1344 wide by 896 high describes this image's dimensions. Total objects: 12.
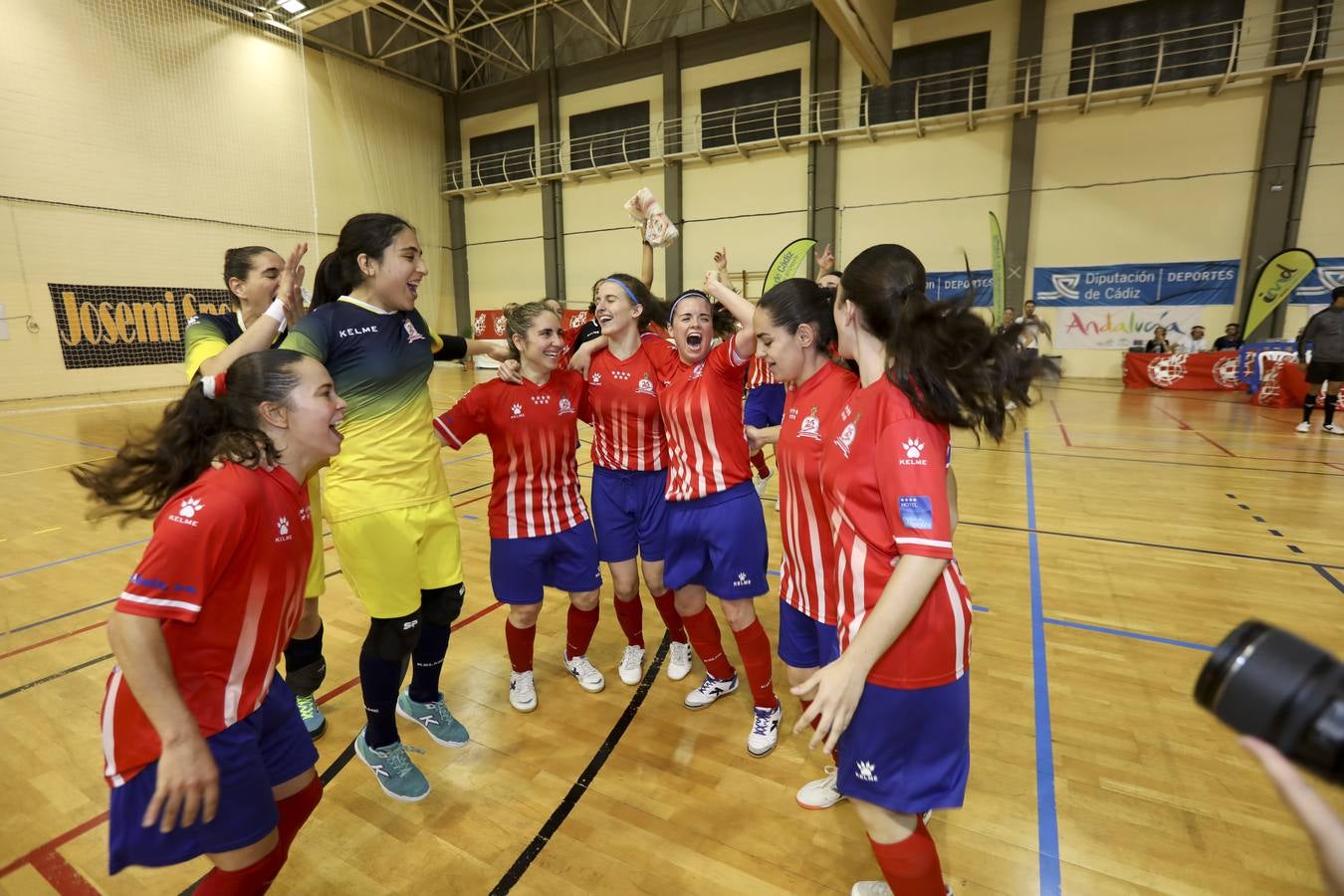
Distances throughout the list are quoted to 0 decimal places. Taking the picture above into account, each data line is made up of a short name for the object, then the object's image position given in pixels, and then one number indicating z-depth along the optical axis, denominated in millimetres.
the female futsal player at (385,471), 2389
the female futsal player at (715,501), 2756
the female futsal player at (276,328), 2455
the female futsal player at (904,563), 1377
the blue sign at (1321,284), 13055
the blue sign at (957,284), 15320
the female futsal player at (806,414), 2082
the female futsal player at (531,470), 2916
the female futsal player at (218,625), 1330
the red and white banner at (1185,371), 13203
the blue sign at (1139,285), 13938
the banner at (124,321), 14273
